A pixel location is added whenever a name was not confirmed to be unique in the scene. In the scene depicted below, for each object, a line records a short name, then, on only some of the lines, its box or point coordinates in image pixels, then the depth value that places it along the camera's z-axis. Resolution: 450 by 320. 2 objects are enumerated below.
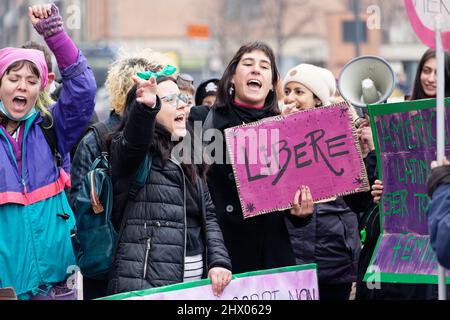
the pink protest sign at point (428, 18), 8.26
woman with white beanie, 11.14
